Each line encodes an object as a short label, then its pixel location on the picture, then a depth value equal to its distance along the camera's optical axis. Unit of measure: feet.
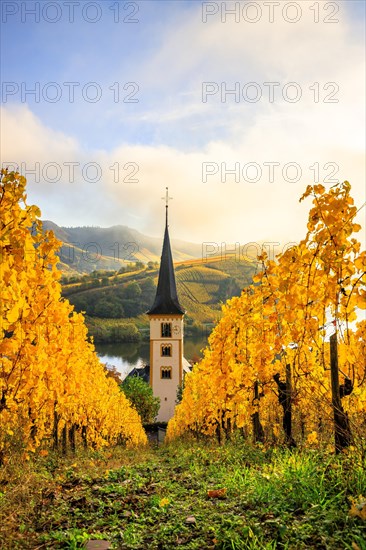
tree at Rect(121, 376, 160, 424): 164.76
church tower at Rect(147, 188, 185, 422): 196.65
